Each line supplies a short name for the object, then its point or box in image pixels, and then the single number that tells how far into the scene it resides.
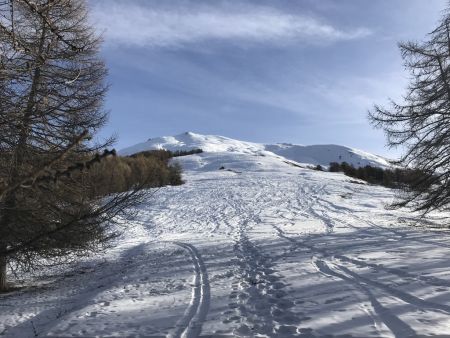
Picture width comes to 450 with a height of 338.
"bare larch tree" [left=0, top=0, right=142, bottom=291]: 9.07
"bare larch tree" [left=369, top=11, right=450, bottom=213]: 15.74
